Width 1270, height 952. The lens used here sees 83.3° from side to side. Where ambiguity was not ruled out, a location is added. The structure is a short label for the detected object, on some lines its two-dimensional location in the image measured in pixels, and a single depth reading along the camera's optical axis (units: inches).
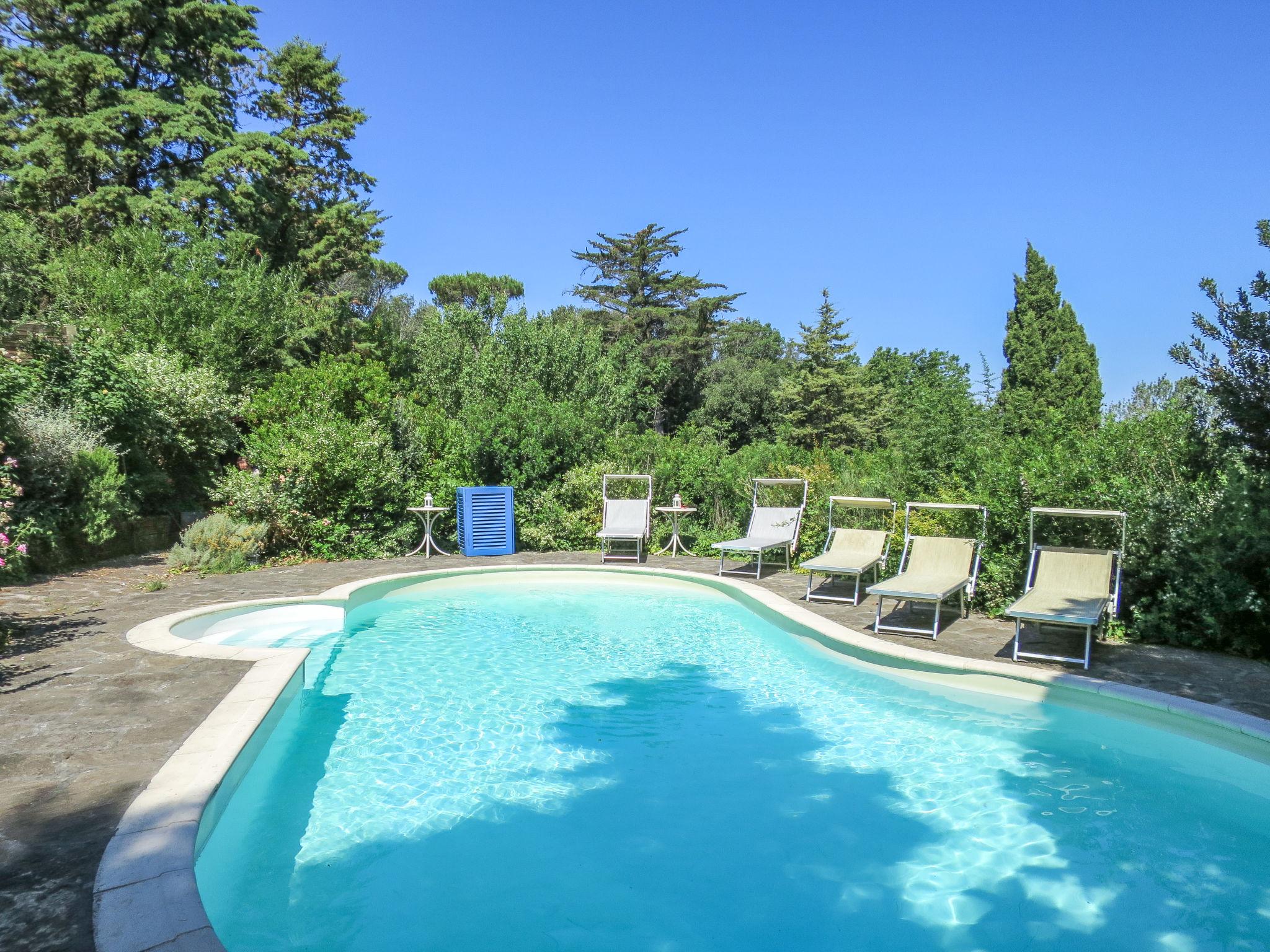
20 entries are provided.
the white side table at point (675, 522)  428.1
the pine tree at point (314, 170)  781.9
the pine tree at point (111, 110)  622.2
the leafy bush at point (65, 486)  334.0
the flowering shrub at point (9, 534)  216.2
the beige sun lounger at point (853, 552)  292.8
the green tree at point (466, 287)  1631.4
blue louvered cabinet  435.8
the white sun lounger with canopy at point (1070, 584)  205.8
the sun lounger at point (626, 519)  414.0
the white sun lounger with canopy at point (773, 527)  360.8
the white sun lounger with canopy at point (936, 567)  249.4
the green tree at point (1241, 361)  204.1
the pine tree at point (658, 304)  1328.7
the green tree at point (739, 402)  1221.1
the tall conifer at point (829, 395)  1107.3
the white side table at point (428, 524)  427.8
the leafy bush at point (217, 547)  360.2
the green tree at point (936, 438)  341.4
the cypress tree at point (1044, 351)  1079.6
